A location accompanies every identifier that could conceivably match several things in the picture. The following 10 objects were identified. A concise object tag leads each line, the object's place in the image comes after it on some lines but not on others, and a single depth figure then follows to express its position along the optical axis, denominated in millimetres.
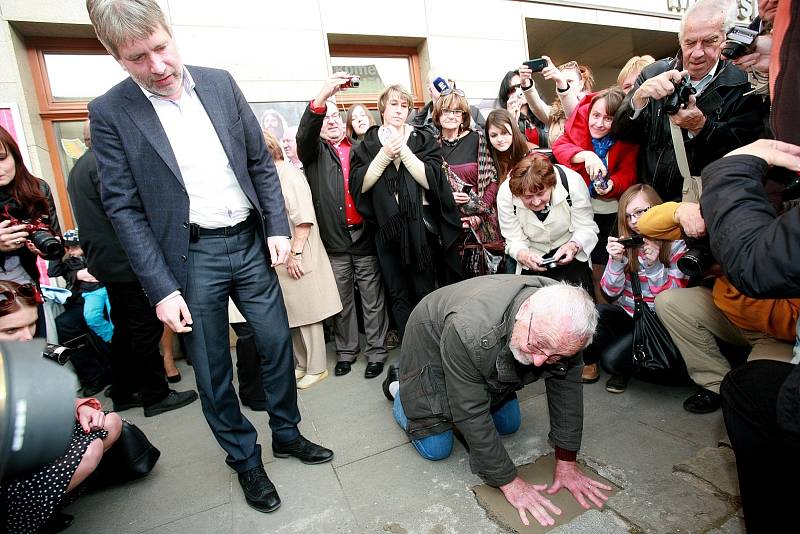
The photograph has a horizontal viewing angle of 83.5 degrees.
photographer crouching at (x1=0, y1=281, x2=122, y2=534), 1604
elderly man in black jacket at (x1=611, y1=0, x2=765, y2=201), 2076
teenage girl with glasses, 2461
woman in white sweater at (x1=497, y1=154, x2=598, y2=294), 2641
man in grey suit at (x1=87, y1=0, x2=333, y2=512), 1619
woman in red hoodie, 2758
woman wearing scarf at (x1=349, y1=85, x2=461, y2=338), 2951
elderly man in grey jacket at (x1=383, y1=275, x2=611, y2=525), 1567
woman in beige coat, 2992
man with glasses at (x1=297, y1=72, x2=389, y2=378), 3189
